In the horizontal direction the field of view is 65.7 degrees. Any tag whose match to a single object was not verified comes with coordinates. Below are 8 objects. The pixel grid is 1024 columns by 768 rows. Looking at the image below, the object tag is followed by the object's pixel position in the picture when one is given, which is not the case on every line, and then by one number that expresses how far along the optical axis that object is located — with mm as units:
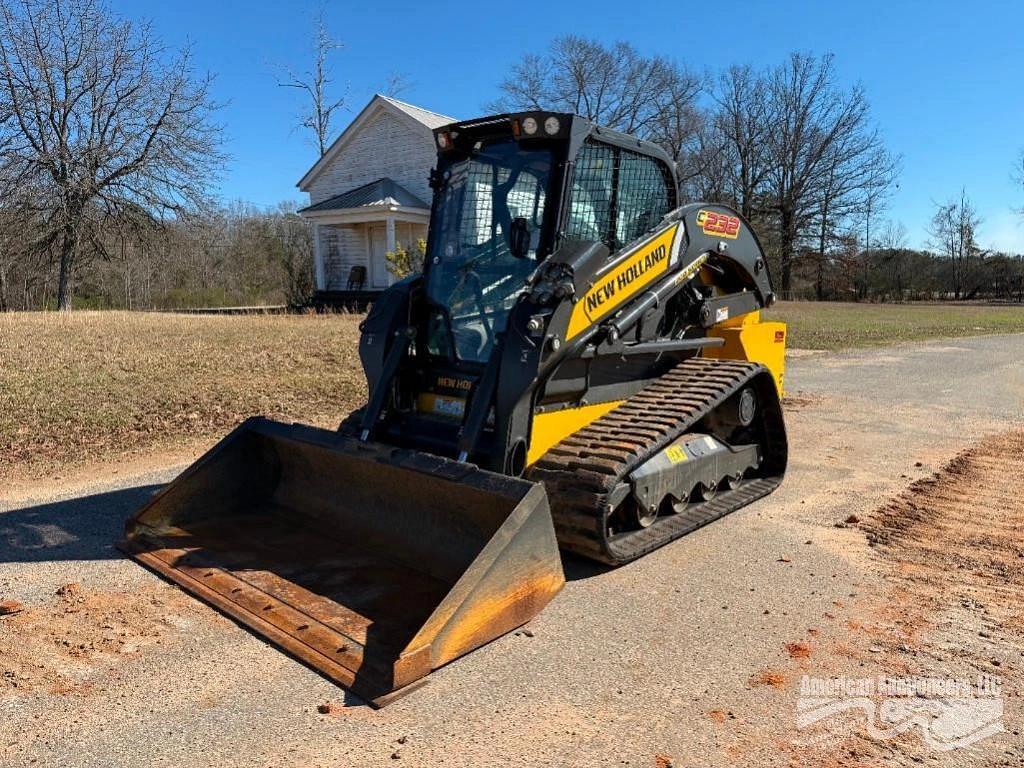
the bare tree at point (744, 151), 43469
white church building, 23016
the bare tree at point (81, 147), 21031
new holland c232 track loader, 3801
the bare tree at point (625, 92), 40375
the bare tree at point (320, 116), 36344
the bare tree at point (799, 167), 43594
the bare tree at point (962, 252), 53906
